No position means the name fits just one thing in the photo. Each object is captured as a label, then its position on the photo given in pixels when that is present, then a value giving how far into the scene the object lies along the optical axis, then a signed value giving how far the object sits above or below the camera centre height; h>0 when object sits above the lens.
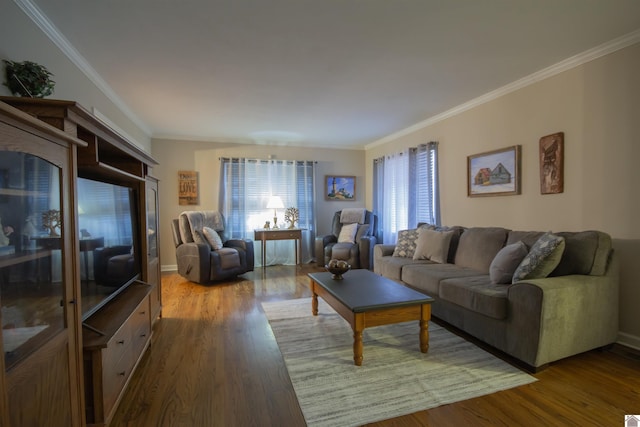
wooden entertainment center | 0.92 -0.28
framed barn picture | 3.07 +0.40
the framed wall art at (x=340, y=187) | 5.88 +0.46
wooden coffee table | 1.99 -0.67
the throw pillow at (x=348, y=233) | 5.04 -0.40
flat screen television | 1.59 -0.18
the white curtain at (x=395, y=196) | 4.79 +0.23
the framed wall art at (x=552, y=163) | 2.66 +0.41
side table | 5.04 -0.41
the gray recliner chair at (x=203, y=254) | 4.03 -0.61
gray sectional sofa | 1.91 -0.65
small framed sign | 5.04 +0.42
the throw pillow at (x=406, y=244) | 3.68 -0.44
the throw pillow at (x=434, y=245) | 3.33 -0.42
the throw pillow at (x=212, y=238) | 4.32 -0.39
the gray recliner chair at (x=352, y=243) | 4.66 -0.56
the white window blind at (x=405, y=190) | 4.20 +0.31
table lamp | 5.17 +0.14
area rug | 1.62 -1.07
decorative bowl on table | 2.64 -0.52
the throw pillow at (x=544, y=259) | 2.11 -0.37
